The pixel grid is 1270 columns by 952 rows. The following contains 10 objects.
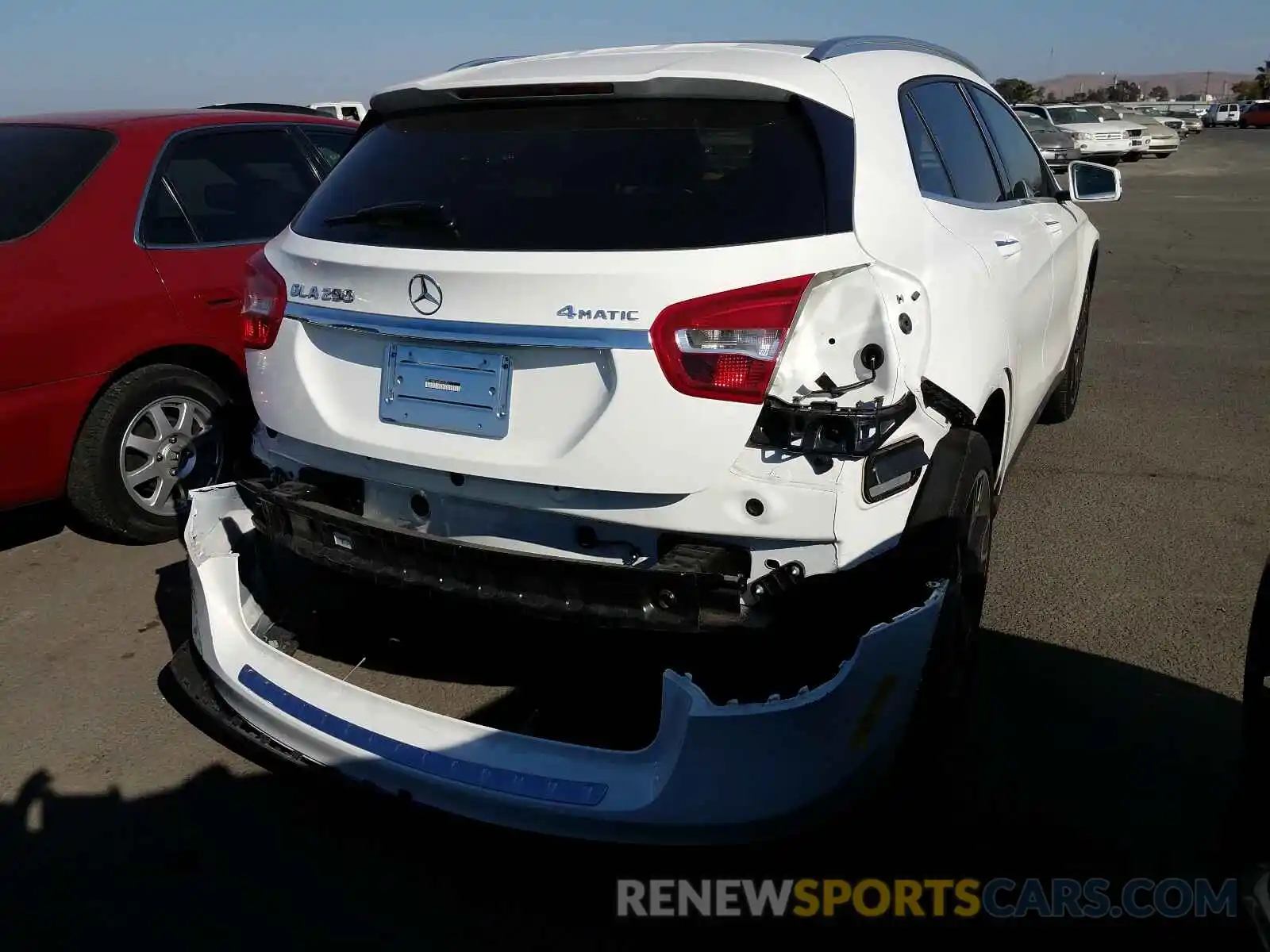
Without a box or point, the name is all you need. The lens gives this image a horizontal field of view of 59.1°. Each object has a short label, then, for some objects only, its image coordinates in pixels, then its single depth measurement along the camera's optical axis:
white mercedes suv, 2.30
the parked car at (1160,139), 31.06
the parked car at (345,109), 17.50
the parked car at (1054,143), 21.08
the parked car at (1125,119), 30.12
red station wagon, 4.12
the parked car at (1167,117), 42.94
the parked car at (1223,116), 64.88
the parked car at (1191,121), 51.88
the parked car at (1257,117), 56.56
